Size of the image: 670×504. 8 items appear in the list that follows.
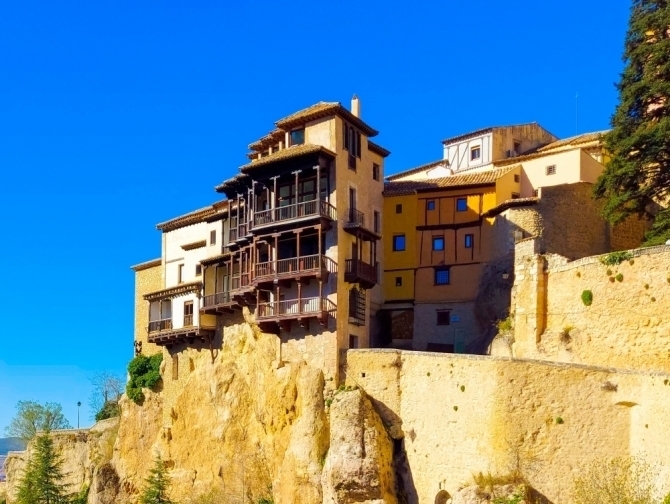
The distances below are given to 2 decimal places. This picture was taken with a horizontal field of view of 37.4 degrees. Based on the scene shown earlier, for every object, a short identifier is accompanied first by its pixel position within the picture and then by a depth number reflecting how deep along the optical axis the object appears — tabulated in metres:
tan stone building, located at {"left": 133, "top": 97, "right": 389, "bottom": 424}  46.12
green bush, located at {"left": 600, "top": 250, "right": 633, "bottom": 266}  40.24
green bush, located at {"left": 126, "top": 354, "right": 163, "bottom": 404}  59.47
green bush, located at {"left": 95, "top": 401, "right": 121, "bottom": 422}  70.47
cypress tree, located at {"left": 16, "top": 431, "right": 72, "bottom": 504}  61.31
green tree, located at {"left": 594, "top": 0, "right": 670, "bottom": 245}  43.44
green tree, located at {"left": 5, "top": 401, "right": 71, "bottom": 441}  85.73
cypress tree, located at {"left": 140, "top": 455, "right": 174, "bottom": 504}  50.12
